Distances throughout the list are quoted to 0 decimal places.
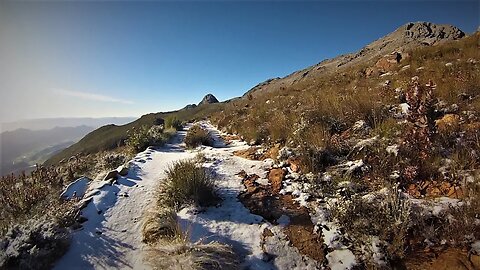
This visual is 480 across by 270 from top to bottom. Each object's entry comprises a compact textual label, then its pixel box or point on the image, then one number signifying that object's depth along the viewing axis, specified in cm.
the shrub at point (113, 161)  742
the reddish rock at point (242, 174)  542
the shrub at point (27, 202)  404
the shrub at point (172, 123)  1442
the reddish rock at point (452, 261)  256
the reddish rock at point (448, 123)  473
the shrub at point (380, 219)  294
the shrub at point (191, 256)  283
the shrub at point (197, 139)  908
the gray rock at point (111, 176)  542
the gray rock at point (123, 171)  566
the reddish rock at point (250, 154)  643
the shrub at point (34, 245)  313
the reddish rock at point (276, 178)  470
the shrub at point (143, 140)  914
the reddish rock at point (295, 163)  514
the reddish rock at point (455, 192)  341
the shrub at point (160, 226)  349
